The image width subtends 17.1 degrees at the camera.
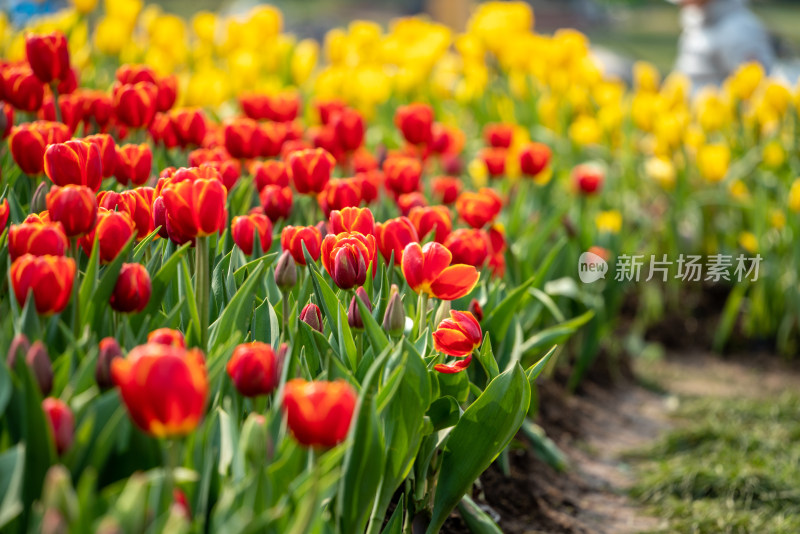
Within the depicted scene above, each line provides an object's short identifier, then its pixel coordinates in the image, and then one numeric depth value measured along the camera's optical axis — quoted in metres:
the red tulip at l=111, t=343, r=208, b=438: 1.96
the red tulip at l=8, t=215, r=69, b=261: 2.16
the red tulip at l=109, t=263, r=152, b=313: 2.19
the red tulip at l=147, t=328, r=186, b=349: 2.07
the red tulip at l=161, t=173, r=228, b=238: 2.23
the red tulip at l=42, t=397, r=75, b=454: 2.02
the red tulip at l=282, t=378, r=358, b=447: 2.02
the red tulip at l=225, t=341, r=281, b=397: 2.10
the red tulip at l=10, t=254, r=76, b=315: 2.12
